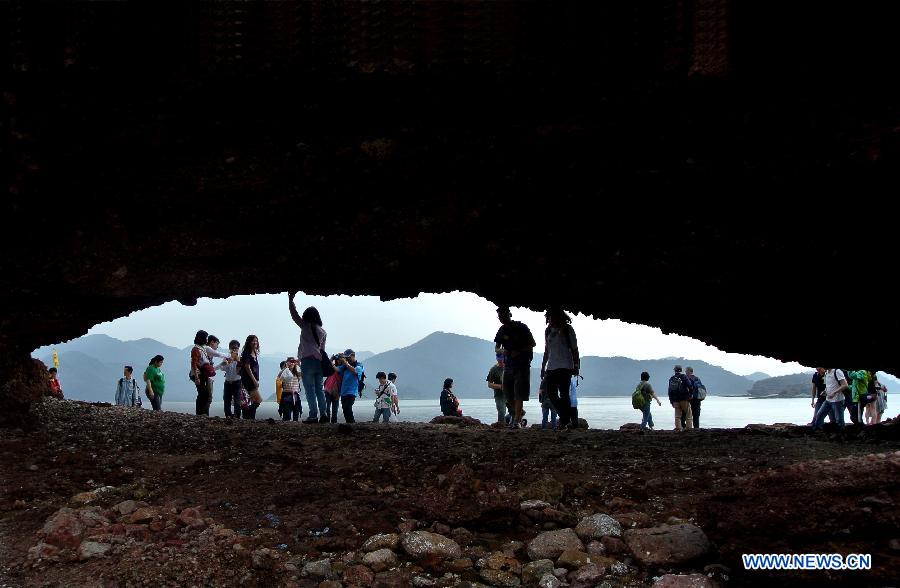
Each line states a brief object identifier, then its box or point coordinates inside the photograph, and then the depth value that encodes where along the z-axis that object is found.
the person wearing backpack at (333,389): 11.87
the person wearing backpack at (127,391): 15.98
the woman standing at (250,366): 10.97
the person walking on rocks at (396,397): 14.50
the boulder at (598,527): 3.54
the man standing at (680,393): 13.80
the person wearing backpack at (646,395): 14.00
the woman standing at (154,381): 13.28
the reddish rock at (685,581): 2.90
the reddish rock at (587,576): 3.06
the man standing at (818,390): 12.70
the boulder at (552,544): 3.39
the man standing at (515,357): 9.52
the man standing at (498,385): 12.51
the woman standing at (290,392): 13.51
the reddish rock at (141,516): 4.06
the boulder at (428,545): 3.43
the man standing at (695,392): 14.04
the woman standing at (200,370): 11.67
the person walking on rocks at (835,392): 11.67
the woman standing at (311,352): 9.20
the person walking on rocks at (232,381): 11.44
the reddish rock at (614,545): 3.37
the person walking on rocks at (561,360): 9.23
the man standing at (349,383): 11.52
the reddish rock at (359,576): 3.17
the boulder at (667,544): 3.23
